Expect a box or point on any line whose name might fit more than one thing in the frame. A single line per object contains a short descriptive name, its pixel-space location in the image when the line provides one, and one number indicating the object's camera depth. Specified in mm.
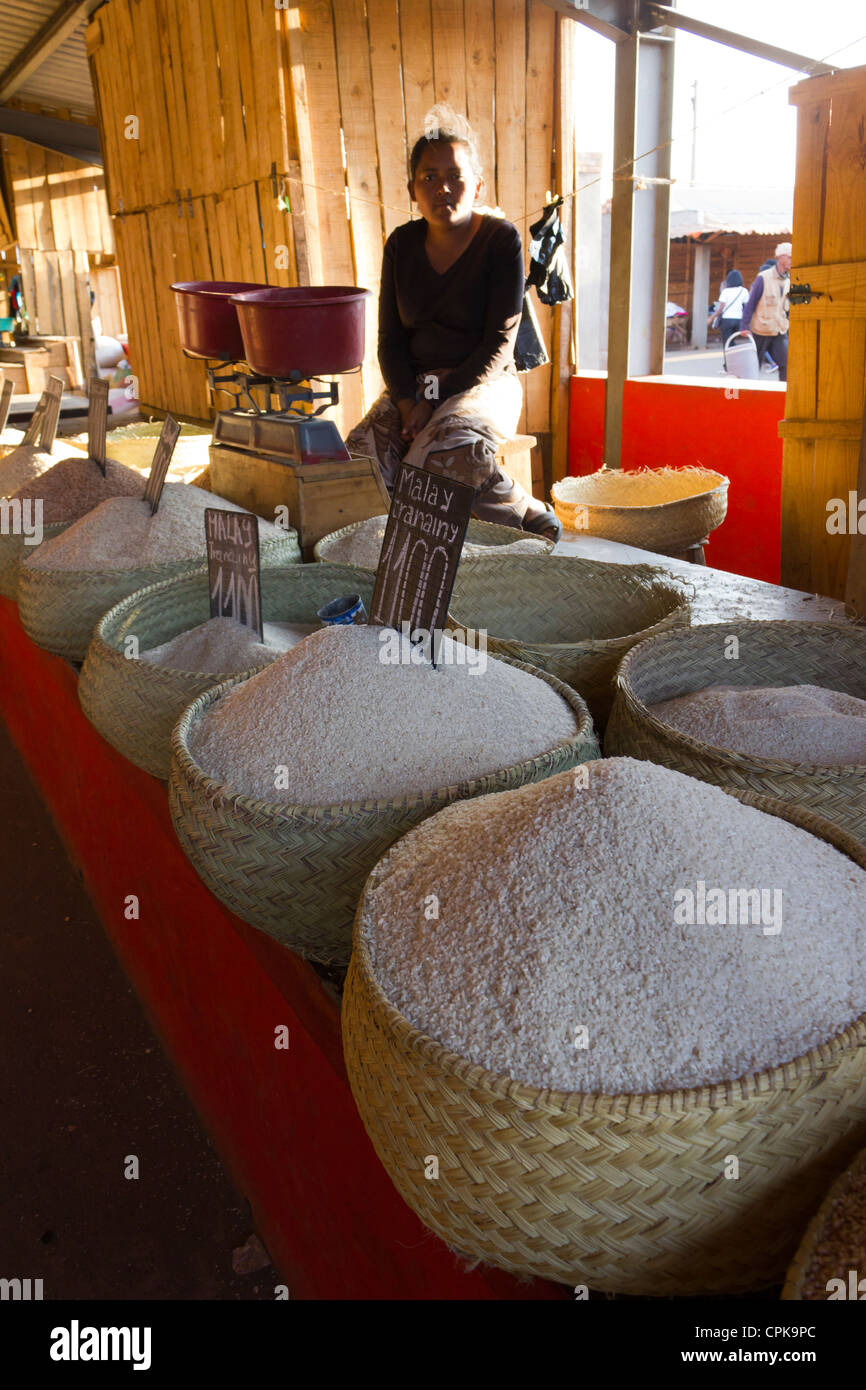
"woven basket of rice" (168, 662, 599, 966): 841
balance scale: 2004
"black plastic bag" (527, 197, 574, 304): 4012
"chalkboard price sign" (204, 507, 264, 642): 1324
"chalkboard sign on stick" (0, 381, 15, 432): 3173
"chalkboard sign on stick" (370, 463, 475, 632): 966
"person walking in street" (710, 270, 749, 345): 10492
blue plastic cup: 1256
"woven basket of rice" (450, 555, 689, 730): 1438
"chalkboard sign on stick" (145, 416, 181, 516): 1731
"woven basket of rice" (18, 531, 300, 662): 1589
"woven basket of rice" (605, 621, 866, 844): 967
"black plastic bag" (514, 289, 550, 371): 3549
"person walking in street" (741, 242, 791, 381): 7664
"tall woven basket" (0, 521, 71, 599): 1959
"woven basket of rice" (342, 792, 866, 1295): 533
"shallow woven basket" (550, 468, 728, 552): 2727
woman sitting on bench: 2678
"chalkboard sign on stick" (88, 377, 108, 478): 2006
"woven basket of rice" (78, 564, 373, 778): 1206
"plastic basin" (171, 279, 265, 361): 2320
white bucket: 6987
